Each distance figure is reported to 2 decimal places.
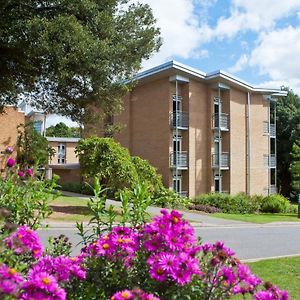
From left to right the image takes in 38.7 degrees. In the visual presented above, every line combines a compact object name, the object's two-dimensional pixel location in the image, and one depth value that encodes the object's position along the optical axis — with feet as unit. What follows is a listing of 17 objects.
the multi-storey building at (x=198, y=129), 103.19
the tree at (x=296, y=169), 109.50
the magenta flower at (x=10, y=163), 16.32
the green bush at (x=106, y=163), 71.10
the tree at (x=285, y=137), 151.33
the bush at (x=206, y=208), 86.47
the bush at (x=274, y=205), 102.22
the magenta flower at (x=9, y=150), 18.52
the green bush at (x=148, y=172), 88.63
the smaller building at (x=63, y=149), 172.86
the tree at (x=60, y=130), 279.08
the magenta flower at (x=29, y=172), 16.12
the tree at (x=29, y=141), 109.09
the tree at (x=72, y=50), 35.91
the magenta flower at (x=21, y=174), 16.35
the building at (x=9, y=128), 106.63
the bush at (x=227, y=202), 95.35
